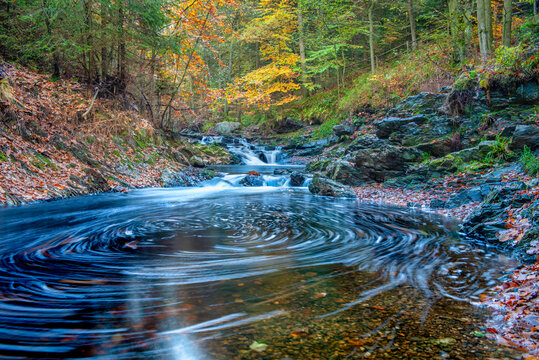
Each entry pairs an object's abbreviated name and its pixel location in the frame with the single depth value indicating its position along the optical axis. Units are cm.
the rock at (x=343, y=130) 1584
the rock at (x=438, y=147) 959
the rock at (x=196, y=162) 1458
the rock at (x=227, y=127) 2625
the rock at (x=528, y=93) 866
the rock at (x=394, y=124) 1097
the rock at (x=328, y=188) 941
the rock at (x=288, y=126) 2258
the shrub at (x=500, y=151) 739
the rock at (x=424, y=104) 1111
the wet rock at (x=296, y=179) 1227
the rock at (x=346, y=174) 1050
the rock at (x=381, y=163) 980
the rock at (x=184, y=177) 1107
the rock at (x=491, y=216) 425
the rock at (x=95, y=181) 840
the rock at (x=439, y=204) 683
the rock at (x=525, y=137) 699
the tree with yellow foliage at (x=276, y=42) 2045
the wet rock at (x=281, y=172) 1384
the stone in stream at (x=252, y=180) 1272
